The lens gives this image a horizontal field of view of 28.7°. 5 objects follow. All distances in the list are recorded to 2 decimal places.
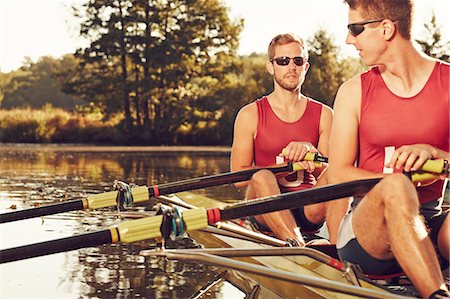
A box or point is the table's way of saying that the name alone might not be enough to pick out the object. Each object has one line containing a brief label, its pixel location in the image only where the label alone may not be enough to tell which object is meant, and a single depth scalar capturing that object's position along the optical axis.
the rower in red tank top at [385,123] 3.75
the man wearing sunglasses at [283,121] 6.04
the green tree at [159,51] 33.62
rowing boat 3.73
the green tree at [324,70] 34.97
